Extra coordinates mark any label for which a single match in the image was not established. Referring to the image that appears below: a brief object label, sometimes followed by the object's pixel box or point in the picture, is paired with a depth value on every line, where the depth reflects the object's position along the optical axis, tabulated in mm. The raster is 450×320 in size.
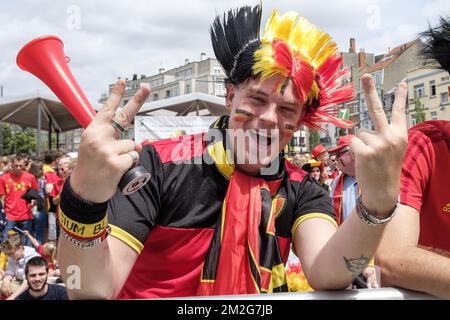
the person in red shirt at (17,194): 7207
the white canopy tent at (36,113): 10016
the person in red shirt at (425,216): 1412
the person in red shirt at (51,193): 6996
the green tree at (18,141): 43438
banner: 8242
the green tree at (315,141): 33109
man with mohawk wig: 1246
